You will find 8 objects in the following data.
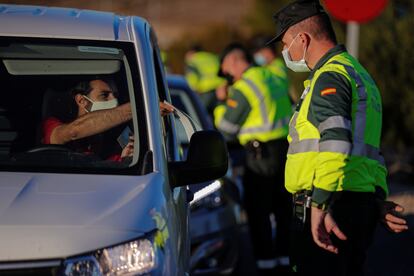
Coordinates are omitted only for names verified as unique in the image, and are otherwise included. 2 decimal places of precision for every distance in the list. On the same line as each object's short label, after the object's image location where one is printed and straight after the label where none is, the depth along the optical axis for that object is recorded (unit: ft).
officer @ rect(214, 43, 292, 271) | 53.93
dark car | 47.86
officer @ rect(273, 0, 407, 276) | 29.07
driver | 29.48
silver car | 24.27
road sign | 67.83
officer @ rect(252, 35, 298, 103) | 59.98
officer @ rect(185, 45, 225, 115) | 99.70
